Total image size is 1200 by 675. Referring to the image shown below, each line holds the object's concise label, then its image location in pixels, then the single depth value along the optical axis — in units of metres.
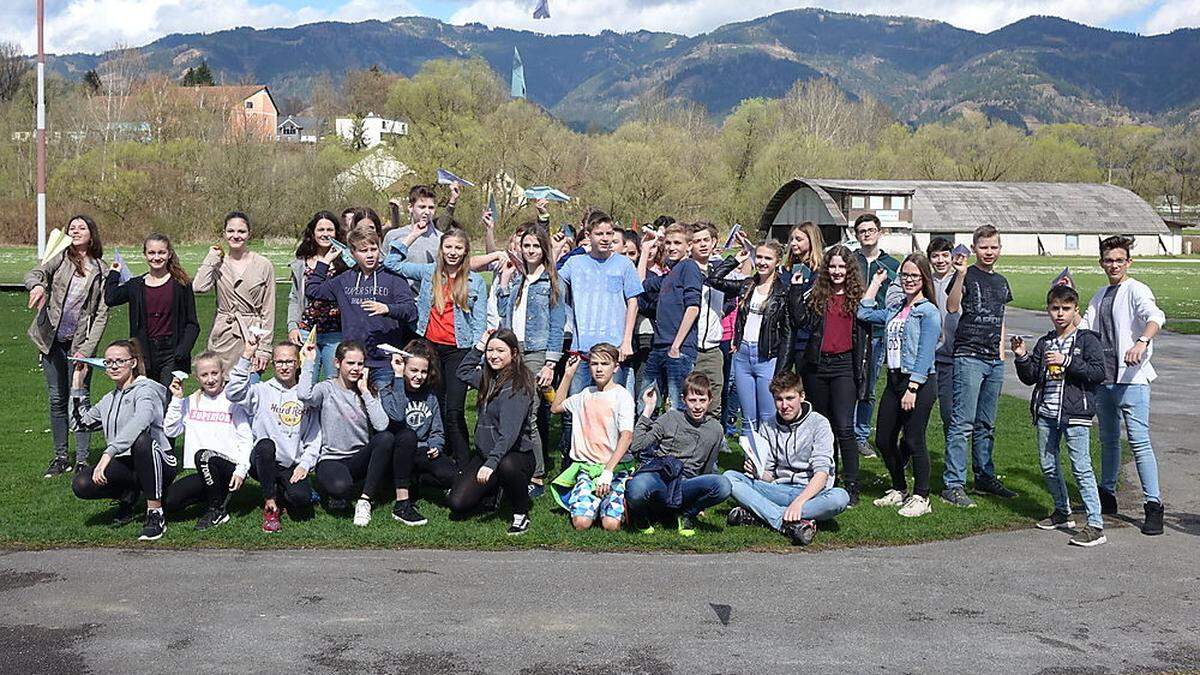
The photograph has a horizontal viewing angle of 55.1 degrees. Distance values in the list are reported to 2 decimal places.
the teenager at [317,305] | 9.09
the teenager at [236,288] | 9.09
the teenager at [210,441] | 7.63
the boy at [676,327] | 9.40
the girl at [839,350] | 8.45
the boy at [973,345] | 8.55
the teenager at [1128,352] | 7.87
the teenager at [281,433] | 7.73
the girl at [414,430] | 7.93
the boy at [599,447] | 7.74
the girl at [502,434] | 7.75
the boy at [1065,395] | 7.70
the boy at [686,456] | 7.66
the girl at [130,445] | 7.50
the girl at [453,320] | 8.66
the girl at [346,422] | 7.90
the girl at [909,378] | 8.21
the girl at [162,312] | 8.82
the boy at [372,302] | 8.66
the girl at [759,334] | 9.02
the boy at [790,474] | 7.62
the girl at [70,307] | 9.13
